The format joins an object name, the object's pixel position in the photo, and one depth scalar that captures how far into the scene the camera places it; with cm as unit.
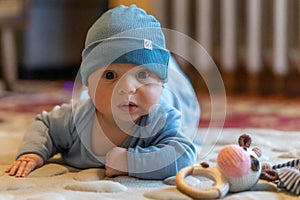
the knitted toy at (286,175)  85
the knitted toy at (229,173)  82
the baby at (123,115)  93
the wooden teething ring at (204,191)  82
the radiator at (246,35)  247
